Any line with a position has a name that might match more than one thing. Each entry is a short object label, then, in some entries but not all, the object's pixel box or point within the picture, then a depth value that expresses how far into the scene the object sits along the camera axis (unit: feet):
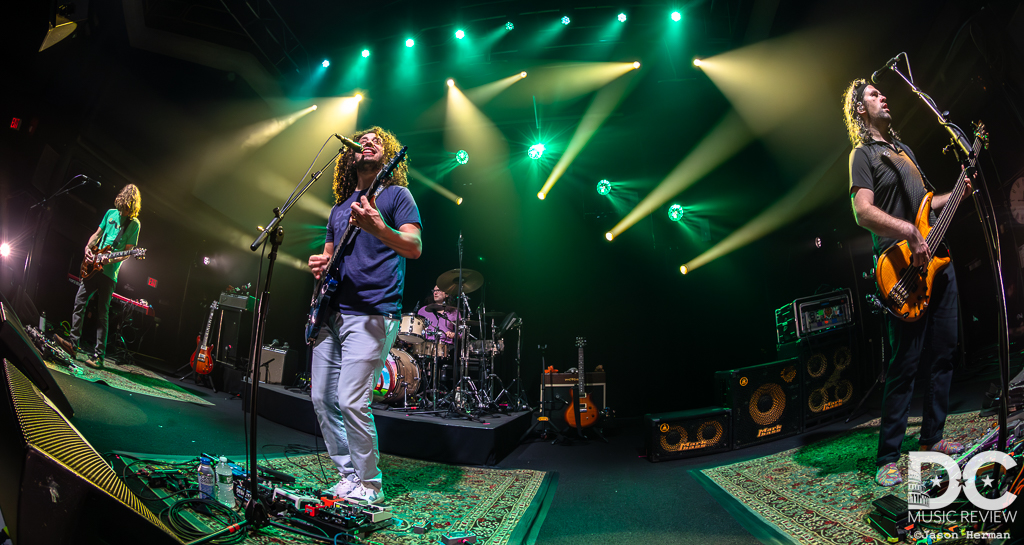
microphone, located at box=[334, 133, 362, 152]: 7.11
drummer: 18.13
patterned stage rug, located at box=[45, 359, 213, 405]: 7.56
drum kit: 17.33
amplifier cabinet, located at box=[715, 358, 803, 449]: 12.67
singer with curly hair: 7.17
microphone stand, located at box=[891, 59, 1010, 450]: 5.74
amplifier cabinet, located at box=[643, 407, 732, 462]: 12.48
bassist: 6.83
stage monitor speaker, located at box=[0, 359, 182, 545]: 3.35
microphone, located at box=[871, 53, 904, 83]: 8.08
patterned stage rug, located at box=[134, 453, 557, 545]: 6.87
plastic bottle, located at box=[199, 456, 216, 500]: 6.94
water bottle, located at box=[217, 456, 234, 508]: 6.97
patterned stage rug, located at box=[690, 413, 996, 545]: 6.56
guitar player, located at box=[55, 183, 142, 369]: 7.63
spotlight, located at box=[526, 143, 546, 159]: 24.76
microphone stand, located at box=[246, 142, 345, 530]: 6.01
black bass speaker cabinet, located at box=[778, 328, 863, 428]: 11.05
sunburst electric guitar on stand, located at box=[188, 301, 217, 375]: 9.42
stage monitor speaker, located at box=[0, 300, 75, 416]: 5.19
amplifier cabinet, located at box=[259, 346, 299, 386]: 15.67
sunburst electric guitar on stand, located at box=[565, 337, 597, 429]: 17.00
